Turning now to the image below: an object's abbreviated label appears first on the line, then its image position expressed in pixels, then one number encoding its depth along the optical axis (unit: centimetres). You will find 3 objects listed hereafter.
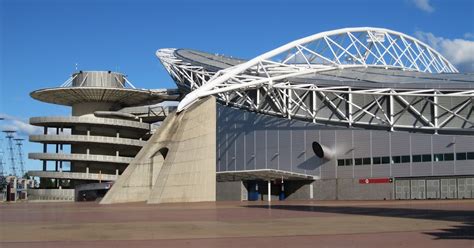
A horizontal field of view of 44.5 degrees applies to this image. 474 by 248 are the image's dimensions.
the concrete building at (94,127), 10338
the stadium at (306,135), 5341
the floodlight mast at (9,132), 16538
